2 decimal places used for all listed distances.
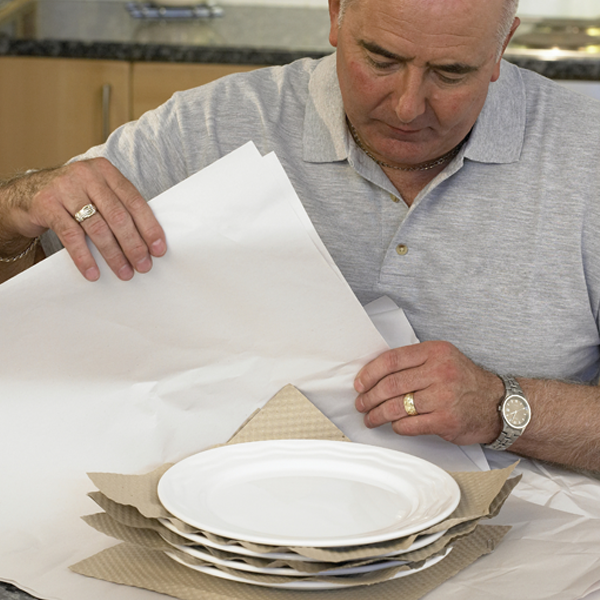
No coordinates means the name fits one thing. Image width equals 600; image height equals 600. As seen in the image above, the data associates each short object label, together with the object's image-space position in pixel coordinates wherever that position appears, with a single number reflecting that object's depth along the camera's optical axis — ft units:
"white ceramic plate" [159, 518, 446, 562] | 4.49
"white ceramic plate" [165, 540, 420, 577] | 4.51
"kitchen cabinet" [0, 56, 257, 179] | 11.82
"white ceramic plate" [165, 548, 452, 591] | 4.53
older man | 5.57
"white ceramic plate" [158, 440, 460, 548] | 4.62
